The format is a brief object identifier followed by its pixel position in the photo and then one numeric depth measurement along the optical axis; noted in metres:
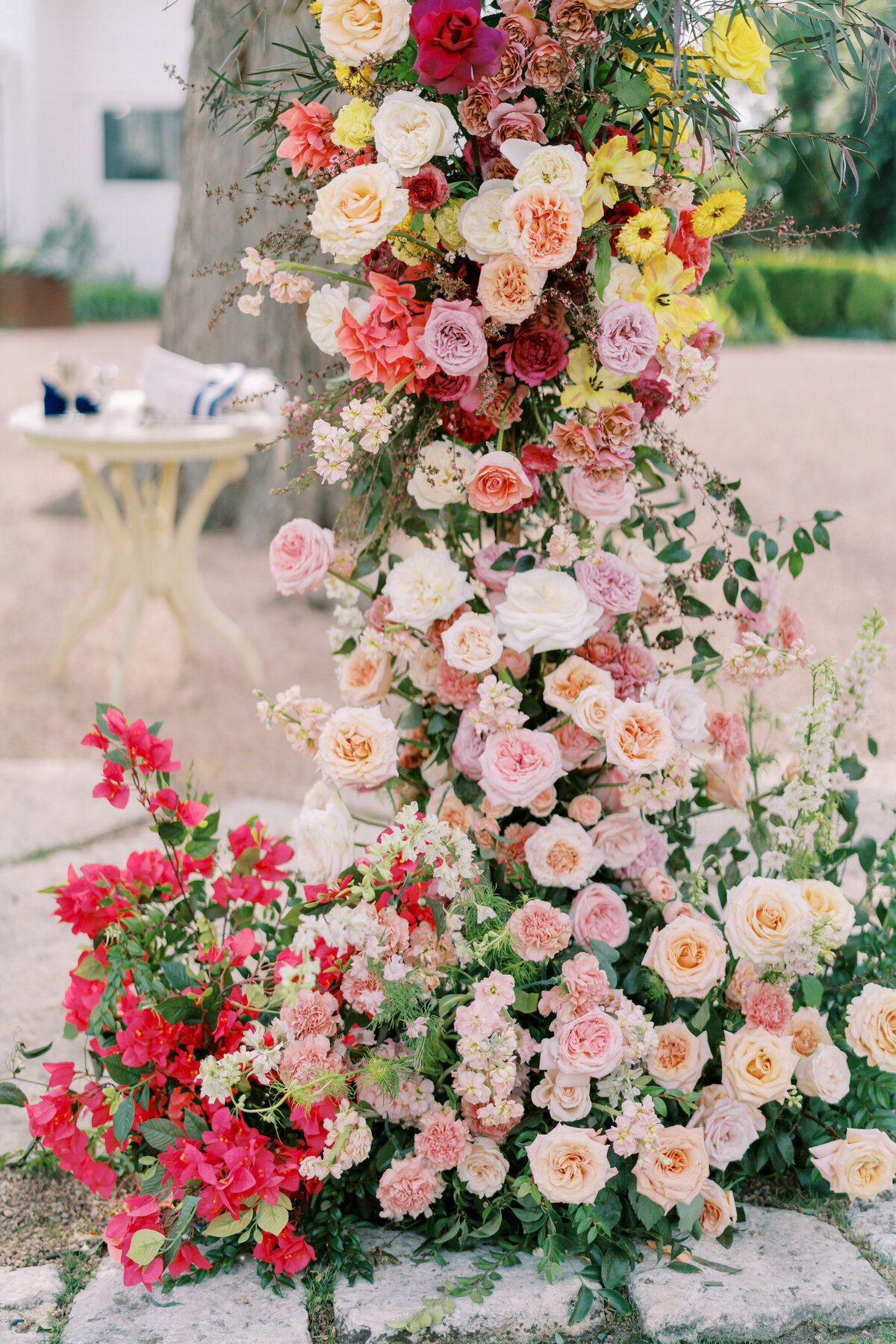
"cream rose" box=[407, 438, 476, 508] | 1.63
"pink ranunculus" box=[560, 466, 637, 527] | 1.62
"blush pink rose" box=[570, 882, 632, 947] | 1.65
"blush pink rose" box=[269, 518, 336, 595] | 1.67
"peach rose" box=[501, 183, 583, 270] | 1.41
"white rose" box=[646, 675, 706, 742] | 1.65
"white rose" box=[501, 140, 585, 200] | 1.43
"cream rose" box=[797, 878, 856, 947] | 1.59
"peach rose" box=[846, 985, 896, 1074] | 1.62
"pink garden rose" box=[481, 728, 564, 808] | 1.55
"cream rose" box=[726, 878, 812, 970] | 1.54
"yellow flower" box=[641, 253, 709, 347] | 1.55
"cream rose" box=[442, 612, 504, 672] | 1.58
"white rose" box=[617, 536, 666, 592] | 1.76
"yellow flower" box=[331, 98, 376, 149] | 1.50
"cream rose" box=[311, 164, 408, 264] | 1.43
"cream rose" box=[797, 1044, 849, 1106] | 1.64
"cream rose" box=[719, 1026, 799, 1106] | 1.56
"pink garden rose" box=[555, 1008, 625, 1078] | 1.50
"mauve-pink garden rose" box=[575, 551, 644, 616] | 1.60
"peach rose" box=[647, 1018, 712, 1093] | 1.59
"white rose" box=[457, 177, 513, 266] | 1.49
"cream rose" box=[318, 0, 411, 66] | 1.42
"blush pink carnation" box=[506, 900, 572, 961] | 1.56
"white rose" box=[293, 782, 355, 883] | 1.69
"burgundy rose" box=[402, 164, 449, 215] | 1.49
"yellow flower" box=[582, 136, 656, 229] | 1.47
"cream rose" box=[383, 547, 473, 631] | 1.63
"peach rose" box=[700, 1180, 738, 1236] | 1.58
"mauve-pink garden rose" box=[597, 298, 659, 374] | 1.48
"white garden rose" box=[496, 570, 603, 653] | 1.55
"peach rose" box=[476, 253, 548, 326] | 1.49
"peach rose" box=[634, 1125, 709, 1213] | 1.51
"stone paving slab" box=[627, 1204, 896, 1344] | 1.47
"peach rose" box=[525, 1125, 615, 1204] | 1.48
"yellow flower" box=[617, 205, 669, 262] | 1.49
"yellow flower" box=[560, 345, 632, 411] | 1.59
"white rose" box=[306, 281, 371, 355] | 1.58
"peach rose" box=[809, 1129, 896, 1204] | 1.59
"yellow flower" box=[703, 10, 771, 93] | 1.48
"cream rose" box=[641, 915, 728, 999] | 1.56
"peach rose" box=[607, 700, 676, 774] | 1.52
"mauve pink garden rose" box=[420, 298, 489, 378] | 1.50
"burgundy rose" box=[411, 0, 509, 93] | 1.37
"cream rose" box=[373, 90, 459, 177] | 1.42
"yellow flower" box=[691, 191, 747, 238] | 1.53
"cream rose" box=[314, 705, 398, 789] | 1.62
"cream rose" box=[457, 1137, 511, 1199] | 1.57
